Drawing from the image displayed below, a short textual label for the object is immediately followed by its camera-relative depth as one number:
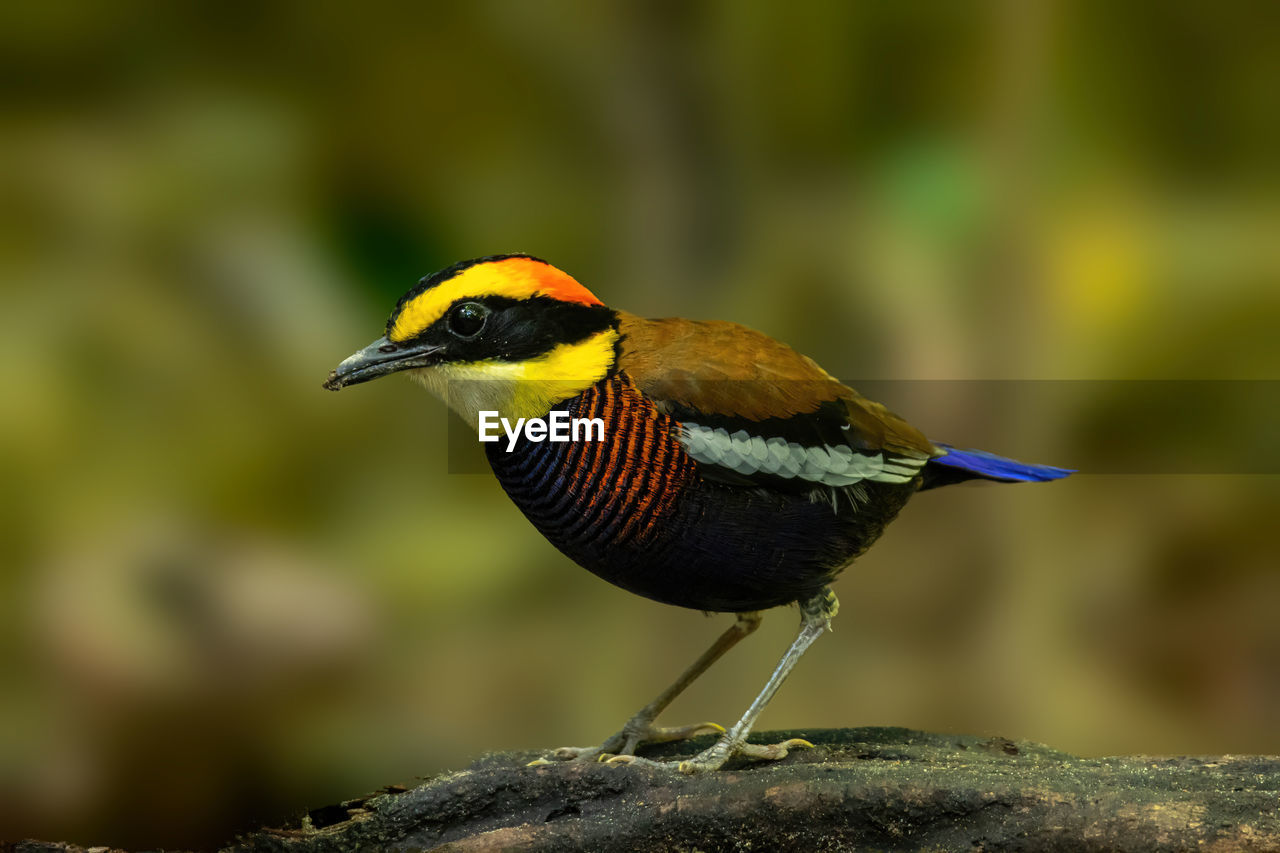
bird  6.70
